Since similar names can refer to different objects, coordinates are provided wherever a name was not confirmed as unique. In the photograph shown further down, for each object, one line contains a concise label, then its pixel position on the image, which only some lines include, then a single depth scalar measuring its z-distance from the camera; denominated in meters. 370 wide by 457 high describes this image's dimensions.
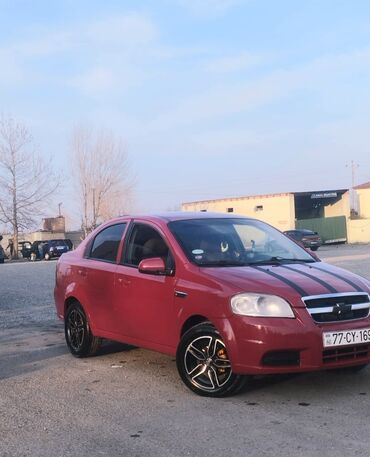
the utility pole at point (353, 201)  63.81
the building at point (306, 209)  49.72
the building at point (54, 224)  68.25
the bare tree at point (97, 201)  59.78
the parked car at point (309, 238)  37.44
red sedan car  4.95
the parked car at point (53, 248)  41.69
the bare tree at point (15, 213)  54.50
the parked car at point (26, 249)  46.06
